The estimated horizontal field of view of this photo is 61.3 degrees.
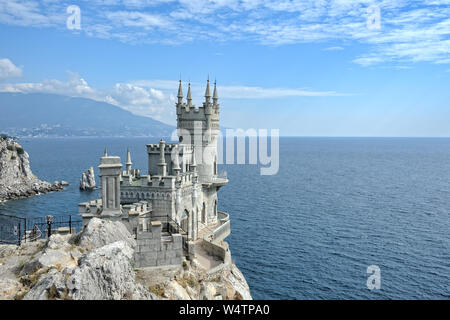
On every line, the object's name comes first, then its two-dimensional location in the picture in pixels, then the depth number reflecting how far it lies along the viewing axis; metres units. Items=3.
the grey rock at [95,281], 11.63
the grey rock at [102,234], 16.05
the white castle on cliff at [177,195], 17.81
